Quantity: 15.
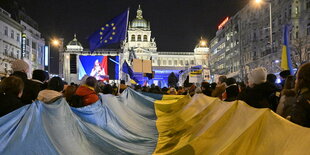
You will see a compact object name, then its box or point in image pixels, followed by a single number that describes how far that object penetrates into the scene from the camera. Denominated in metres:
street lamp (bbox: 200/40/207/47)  156.62
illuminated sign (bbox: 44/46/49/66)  67.00
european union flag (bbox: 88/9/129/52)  14.10
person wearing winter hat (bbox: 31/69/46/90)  7.35
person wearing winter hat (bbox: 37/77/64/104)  5.87
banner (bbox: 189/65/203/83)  18.16
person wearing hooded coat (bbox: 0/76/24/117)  4.49
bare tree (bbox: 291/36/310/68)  35.44
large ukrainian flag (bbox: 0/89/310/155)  3.12
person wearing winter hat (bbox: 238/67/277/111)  5.47
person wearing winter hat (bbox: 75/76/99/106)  7.30
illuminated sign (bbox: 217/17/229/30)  87.38
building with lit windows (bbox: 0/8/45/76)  50.28
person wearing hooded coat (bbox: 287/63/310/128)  3.29
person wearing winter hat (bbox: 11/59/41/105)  6.11
